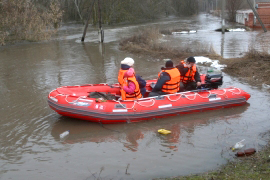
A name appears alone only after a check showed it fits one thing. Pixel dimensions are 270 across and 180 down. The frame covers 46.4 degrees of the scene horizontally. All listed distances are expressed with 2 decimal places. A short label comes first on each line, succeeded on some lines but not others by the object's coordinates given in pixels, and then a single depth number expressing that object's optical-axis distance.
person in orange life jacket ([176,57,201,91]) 7.66
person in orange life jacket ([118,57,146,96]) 6.66
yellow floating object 6.13
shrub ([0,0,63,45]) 19.77
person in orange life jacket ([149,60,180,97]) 6.93
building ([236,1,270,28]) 29.33
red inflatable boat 6.57
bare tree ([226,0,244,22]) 36.69
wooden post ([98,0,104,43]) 19.80
